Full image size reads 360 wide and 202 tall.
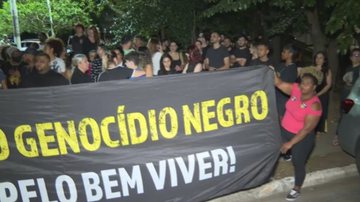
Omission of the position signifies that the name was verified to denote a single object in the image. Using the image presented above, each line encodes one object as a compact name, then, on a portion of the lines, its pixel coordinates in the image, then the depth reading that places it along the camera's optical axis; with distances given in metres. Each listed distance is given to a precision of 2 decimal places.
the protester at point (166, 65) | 8.33
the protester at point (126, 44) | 8.80
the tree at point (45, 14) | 39.00
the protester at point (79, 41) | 11.37
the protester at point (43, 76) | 6.06
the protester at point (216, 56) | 9.08
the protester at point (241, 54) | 9.85
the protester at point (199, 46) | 11.00
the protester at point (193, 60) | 8.07
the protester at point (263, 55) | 7.25
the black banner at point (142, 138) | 4.67
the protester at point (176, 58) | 9.11
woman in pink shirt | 5.38
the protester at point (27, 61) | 7.34
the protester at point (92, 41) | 11.32
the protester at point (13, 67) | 7.92
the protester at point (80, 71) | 6.82
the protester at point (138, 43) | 9.98
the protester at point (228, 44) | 11.15
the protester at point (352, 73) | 7.40
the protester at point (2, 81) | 7.26
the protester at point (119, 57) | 7.37
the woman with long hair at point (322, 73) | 7.81
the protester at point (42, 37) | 13.25
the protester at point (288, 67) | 6.91
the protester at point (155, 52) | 9.07
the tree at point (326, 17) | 7.73
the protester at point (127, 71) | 6.12
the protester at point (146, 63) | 6.31
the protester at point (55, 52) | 7.77
